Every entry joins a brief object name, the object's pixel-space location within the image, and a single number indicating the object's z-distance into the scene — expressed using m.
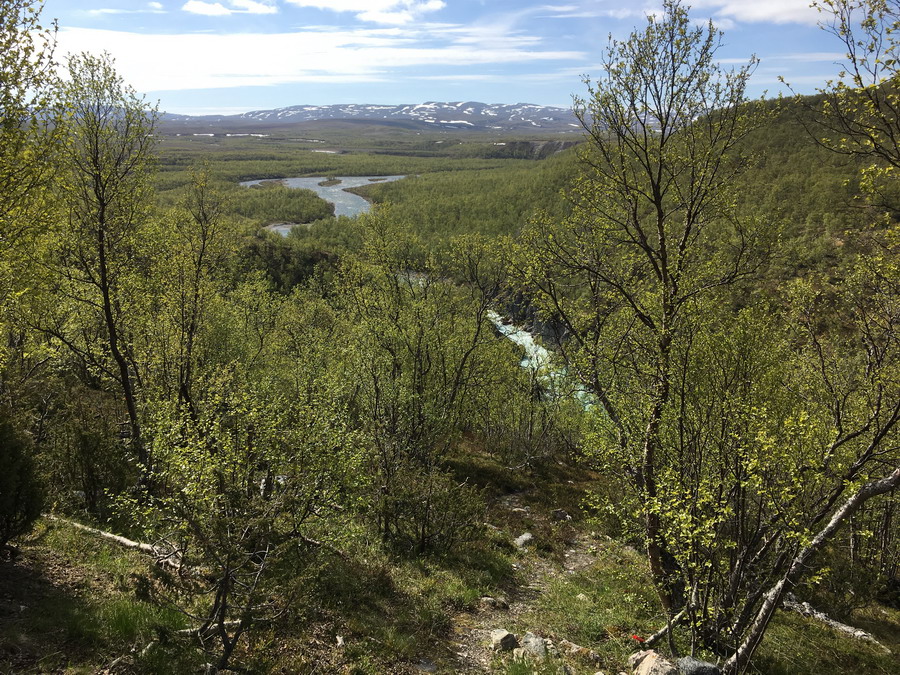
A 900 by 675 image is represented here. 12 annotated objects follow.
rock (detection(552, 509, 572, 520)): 21.80
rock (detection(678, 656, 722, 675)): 8.28
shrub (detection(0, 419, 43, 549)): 8.34
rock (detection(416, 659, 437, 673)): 9.47
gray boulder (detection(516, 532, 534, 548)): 18.19
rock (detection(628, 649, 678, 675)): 8.45
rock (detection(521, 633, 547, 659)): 10.07
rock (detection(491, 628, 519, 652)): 10.53
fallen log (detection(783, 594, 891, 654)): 13.74
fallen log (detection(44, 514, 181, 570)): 10.77
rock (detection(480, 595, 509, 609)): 12.95
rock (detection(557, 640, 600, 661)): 10.26
